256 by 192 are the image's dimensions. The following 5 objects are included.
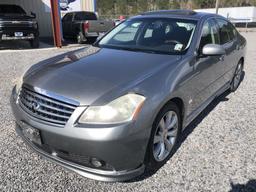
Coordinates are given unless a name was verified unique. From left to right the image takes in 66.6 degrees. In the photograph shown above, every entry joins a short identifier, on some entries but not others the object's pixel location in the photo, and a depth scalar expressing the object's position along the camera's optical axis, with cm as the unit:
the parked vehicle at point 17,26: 764
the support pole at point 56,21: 809
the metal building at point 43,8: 1155
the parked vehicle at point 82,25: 939
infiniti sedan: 173
